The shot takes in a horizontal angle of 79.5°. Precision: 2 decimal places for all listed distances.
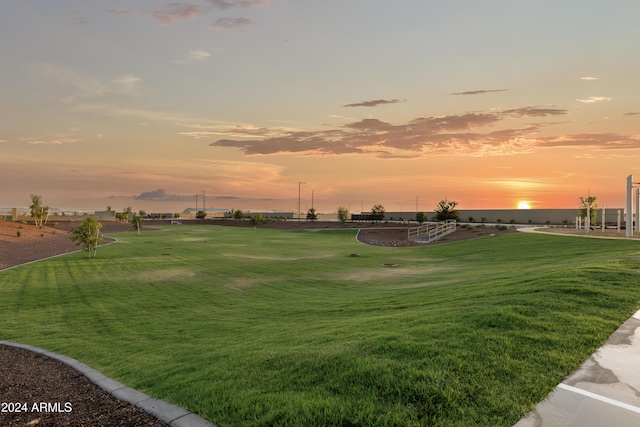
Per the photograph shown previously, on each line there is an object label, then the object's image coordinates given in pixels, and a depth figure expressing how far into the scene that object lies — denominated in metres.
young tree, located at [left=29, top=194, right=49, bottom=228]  58.99
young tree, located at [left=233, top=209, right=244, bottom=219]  103.54
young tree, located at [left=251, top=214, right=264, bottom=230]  80.44
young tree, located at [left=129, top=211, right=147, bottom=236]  62.13
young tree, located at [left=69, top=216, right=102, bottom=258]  31.81
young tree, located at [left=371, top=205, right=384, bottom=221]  80.88
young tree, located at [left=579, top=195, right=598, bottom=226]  38.72
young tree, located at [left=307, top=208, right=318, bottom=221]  95.19
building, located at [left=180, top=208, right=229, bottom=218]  125.50
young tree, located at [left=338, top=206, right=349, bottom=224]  82.77
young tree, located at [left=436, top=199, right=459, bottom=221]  58.88
